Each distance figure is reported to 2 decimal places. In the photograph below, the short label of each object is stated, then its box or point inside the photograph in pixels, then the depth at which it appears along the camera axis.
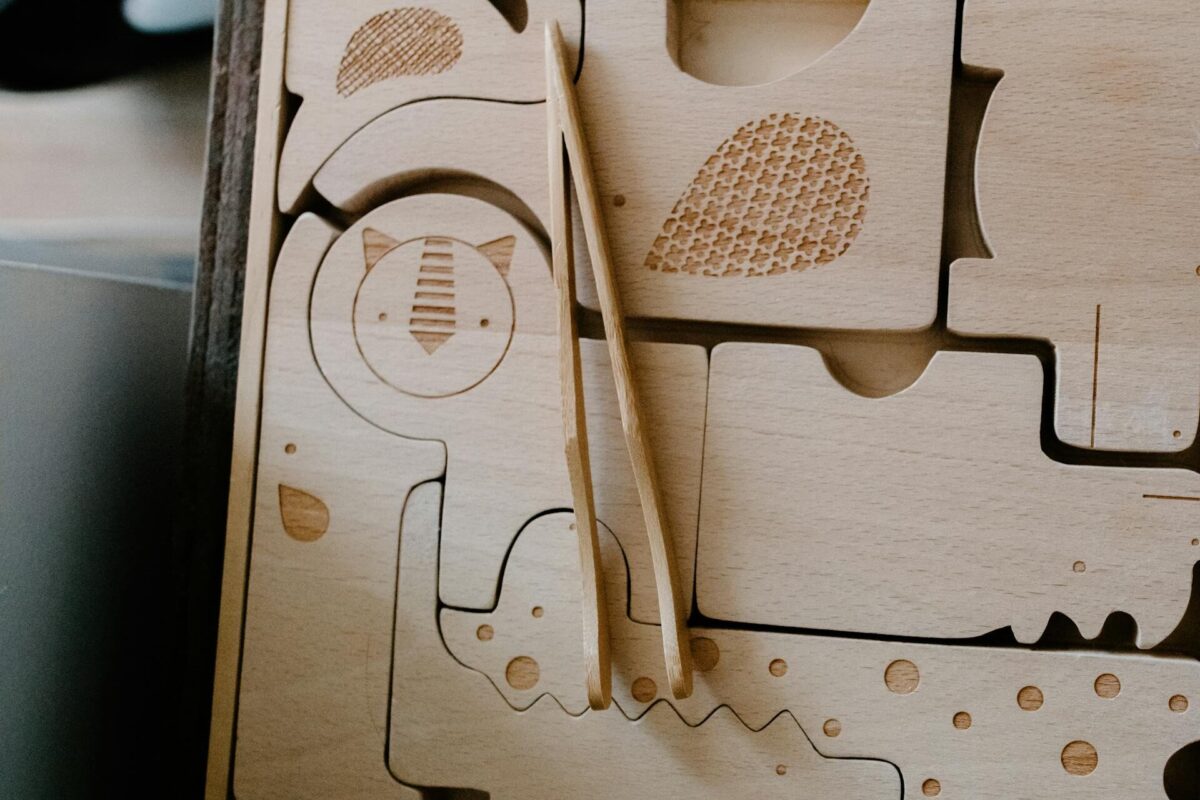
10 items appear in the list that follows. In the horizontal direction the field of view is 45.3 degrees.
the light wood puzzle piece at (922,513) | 0.31
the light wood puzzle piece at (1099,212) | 0.31
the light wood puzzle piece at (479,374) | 0.32
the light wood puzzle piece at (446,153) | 0.32
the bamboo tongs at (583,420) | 0.31
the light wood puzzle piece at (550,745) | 0.31
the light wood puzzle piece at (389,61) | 0.33
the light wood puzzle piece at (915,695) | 0.31
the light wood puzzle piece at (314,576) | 0.33
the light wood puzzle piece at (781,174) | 0.32
